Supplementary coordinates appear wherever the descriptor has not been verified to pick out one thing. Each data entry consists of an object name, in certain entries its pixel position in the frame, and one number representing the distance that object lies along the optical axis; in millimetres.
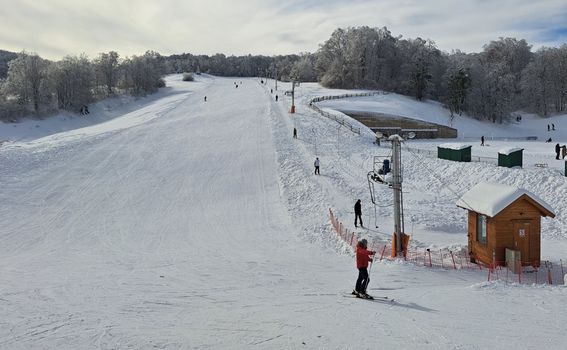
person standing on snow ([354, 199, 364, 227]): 22891
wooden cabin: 17781
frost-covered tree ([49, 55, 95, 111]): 78938
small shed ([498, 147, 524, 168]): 31391
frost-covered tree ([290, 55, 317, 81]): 127625
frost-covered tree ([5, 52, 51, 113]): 74812
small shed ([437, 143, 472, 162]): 34531
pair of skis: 12203
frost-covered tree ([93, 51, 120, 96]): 97250
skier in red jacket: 12289
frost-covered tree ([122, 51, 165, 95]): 99125
